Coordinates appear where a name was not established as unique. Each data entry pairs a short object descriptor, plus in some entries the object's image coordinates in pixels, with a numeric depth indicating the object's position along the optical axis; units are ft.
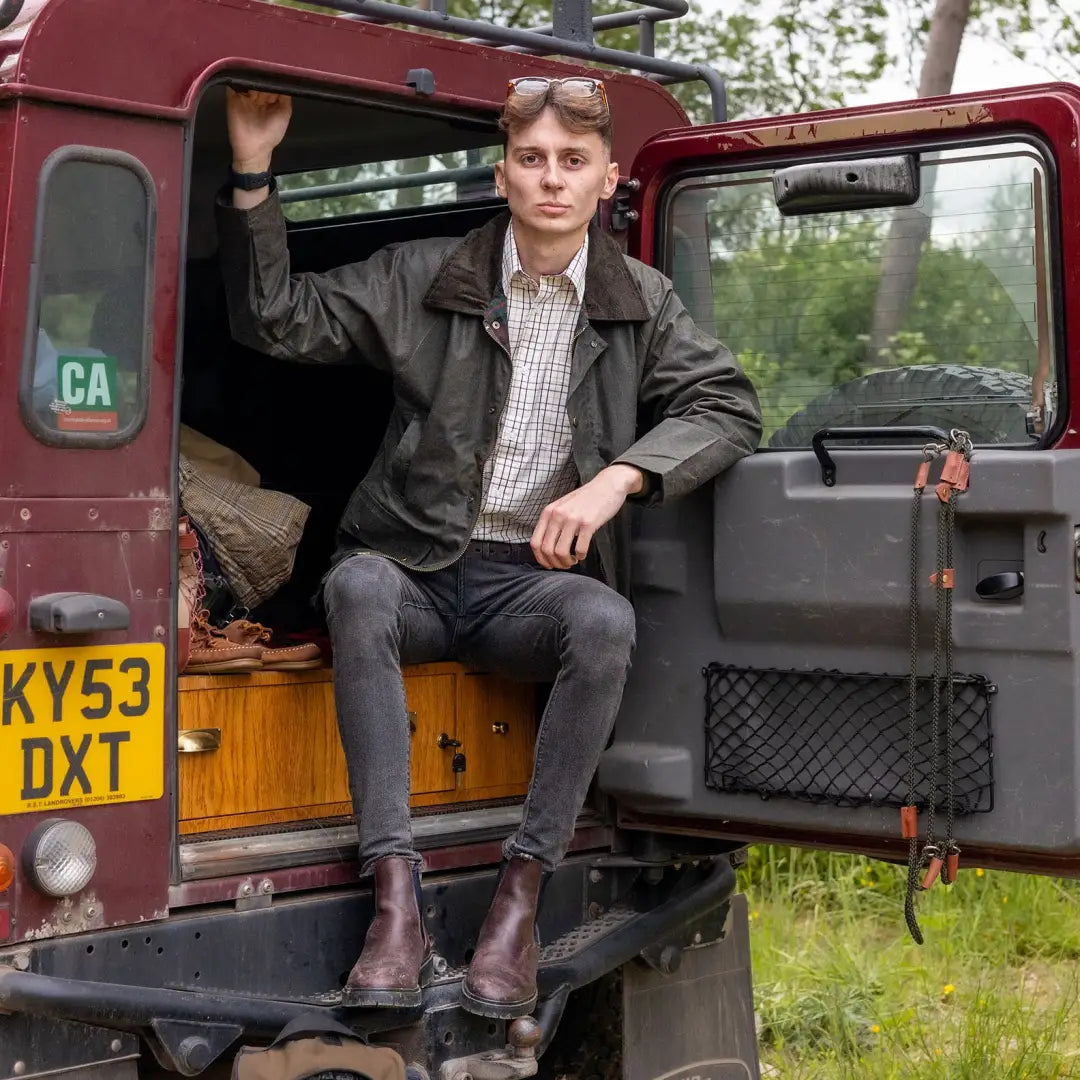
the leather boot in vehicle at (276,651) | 23.02
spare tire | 22.25
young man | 21.91
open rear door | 21.18
